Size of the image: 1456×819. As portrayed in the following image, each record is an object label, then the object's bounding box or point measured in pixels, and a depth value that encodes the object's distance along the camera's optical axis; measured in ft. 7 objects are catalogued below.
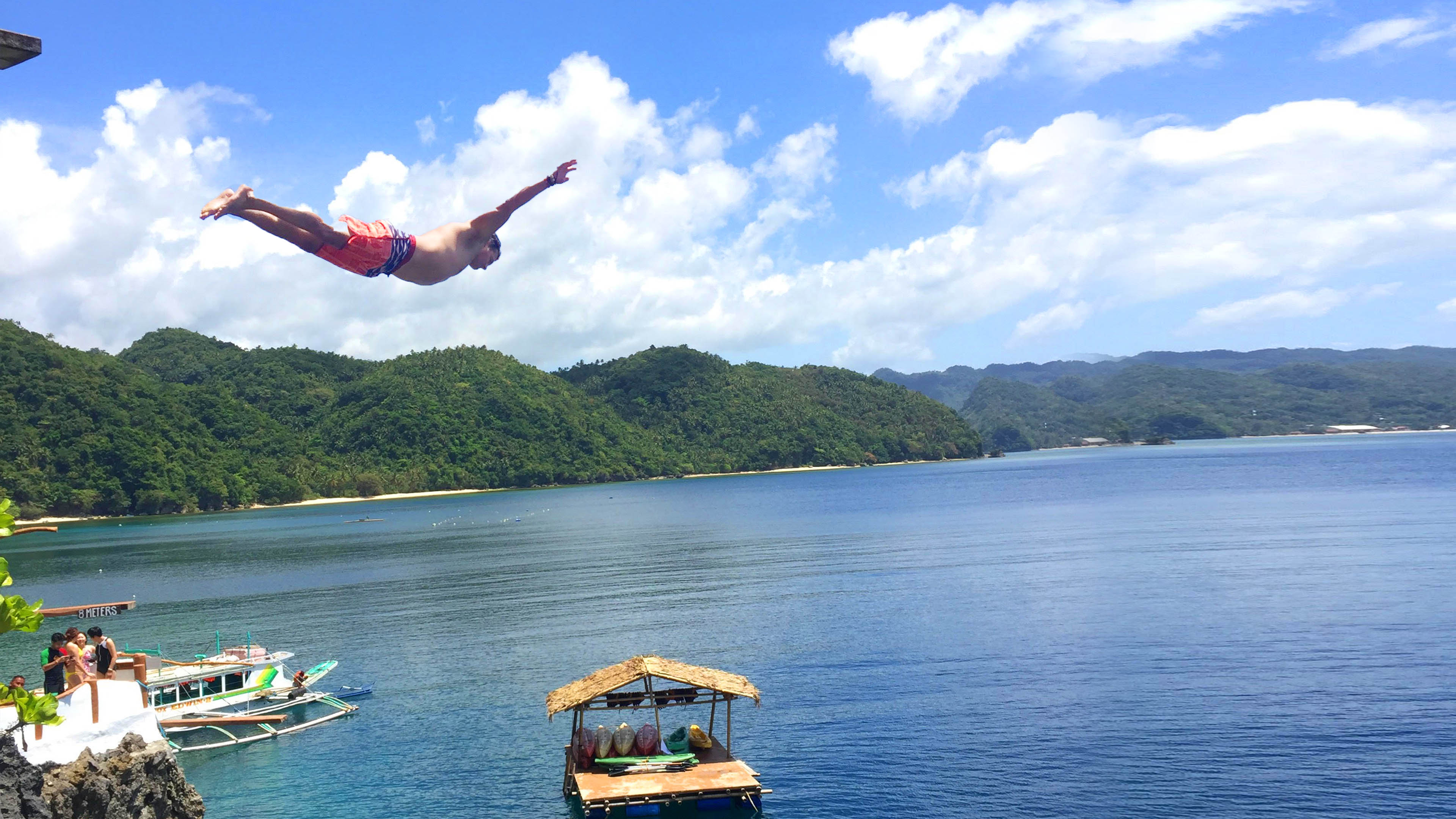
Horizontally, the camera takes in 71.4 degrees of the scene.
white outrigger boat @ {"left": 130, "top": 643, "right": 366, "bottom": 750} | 98.89
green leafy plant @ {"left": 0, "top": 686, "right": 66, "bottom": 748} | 24.94
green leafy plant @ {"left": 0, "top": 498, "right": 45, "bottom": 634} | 23.39
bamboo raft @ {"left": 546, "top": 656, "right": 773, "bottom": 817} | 70.59
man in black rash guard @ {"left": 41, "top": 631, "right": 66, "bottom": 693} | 51.65
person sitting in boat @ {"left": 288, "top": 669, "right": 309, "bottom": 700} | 106.52
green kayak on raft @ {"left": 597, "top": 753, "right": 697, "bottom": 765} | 75.51
